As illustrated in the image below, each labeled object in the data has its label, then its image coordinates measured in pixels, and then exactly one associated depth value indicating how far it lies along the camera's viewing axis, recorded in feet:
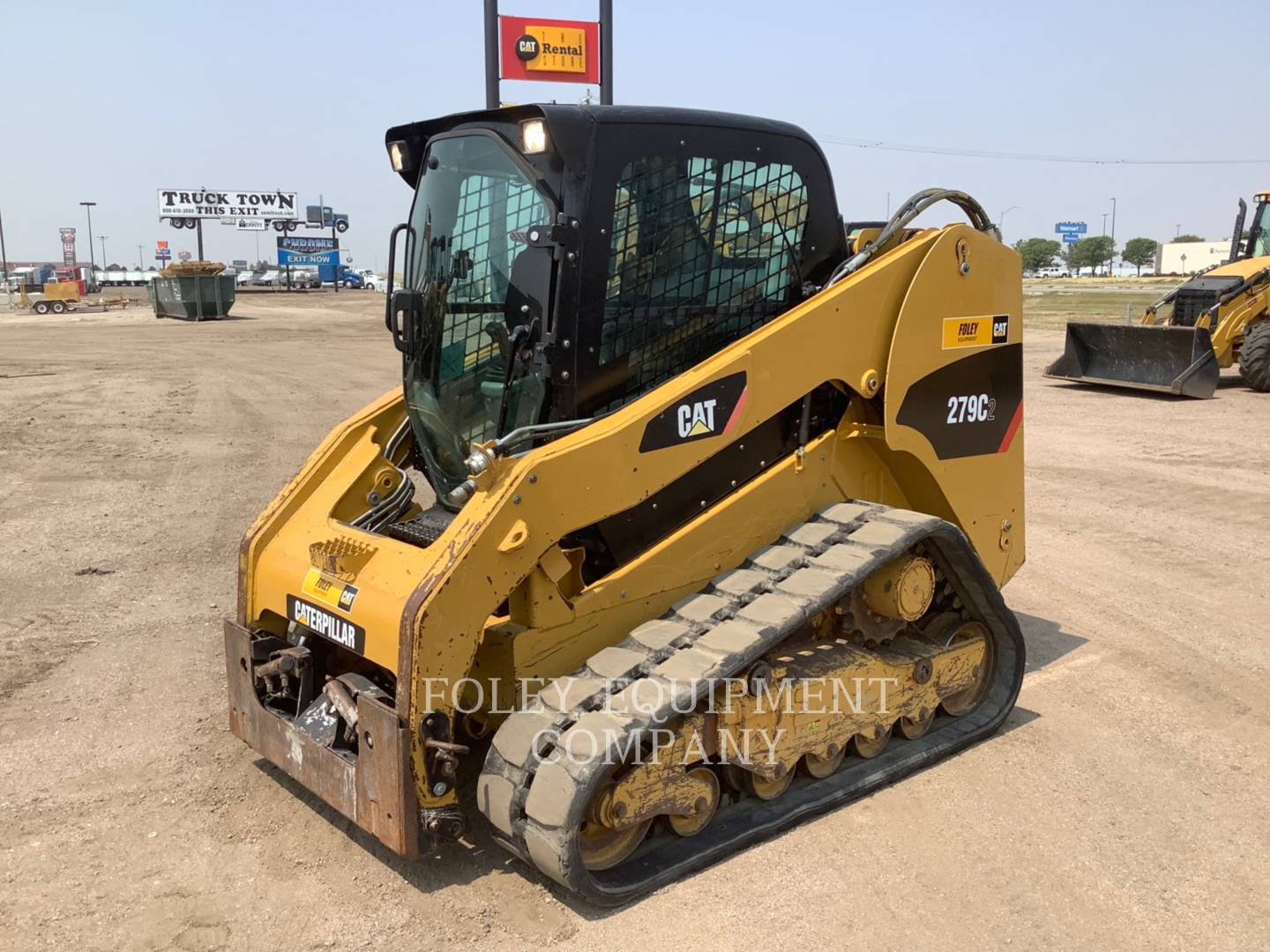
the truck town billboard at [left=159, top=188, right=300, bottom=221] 245.04
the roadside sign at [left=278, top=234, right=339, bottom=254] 266.77
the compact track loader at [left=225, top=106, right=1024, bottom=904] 11.45
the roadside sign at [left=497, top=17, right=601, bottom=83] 43.09
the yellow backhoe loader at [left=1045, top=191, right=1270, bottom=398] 49.16
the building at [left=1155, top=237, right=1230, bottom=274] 304.91
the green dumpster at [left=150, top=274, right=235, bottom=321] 112.98
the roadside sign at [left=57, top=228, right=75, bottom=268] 318.24
